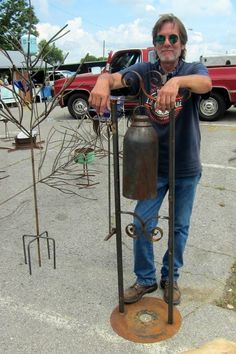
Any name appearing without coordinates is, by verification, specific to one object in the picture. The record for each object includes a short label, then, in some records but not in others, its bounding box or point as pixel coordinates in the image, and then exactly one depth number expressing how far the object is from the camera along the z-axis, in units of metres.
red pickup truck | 9.88
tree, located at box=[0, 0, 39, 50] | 49.84
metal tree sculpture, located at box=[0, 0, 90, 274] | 2.79
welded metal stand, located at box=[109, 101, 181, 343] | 2.37
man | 2.19
